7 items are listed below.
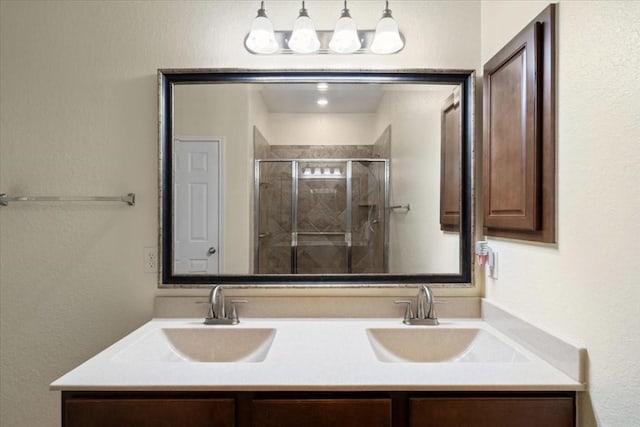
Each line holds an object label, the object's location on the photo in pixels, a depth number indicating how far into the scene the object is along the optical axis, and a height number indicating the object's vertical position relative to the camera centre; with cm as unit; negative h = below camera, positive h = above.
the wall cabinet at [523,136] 113 +24
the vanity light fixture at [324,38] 155 +70
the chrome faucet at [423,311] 152 -38
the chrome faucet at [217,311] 152 -38
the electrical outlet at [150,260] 162 -19
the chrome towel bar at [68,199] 158 +5
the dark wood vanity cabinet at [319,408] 100 -50
